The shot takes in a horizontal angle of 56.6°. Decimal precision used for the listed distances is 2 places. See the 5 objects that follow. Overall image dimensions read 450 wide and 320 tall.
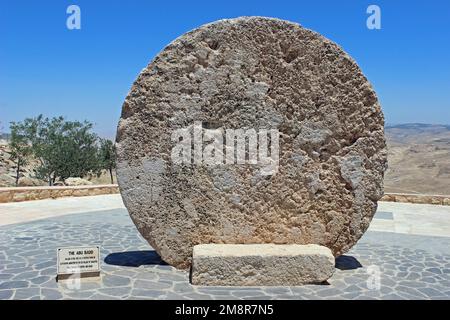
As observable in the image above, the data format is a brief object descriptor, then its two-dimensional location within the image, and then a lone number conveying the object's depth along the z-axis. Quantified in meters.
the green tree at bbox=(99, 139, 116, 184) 25.28
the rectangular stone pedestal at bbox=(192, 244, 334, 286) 4.66
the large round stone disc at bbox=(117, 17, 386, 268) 5.09
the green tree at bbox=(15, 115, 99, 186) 22.44
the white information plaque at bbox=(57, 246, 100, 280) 4.62
